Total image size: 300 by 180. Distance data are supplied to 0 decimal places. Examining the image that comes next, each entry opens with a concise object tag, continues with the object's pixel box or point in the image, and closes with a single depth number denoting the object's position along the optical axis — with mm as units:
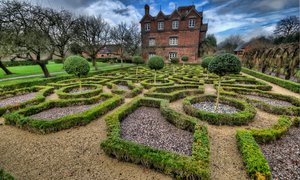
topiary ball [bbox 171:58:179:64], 27909
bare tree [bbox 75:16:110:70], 20544
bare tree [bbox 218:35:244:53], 53744
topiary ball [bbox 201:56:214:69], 14539
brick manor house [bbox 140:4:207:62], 28406
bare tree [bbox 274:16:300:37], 39781
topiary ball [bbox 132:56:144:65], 17891
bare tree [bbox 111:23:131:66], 28997
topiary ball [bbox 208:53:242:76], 6105
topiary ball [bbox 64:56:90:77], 9203
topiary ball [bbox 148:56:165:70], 12016
